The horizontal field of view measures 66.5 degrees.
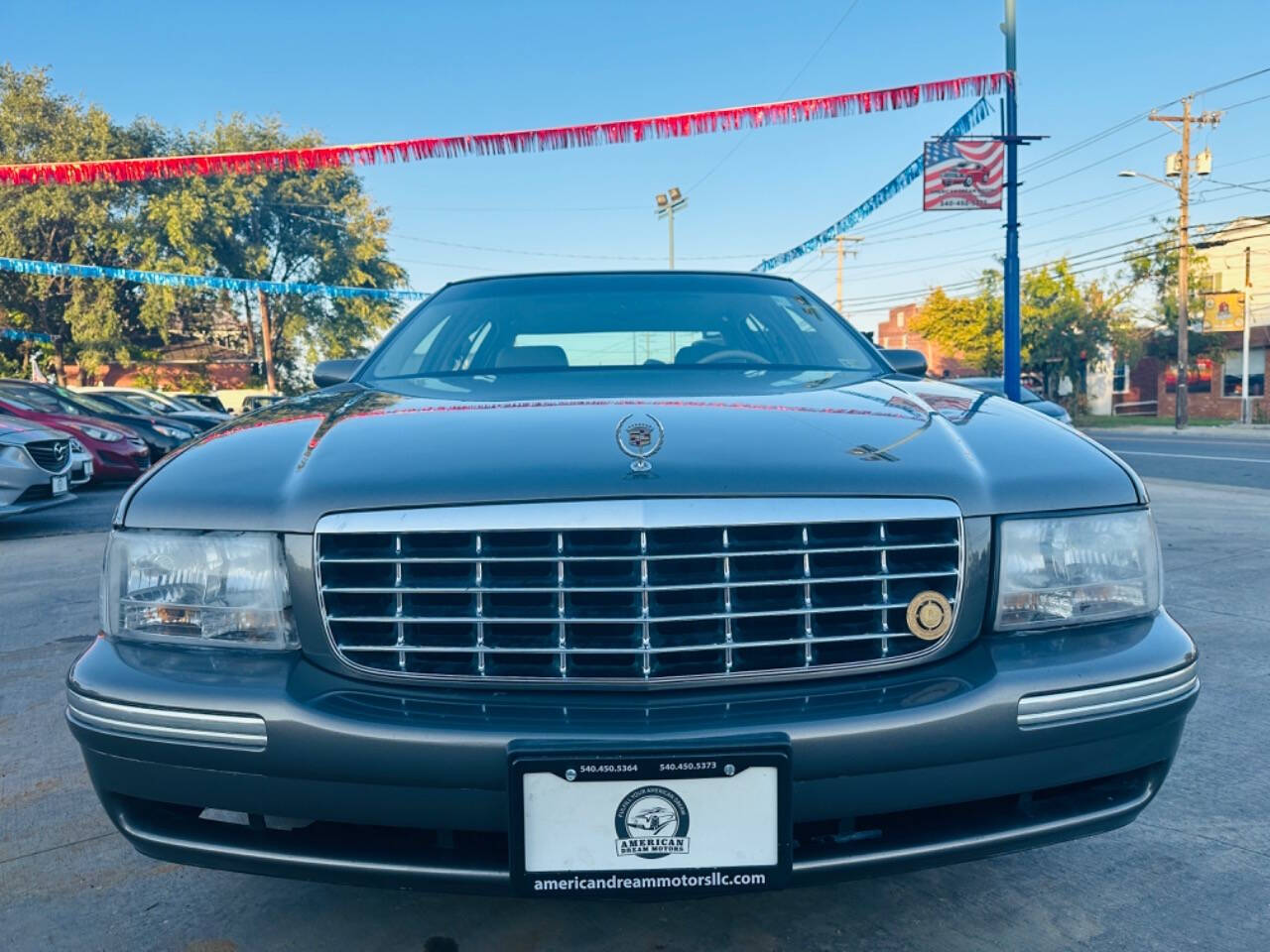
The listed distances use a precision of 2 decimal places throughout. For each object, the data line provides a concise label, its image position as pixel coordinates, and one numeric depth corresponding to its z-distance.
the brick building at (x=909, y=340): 55.89
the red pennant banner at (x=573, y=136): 9.91
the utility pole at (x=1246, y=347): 30.12
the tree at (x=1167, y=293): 34.19
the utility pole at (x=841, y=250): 46.53
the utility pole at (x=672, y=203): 32.53
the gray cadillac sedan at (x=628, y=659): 1.45
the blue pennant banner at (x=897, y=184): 11.58
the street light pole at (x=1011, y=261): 12.05
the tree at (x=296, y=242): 32.25
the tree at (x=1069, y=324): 36.31
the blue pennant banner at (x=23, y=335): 25.94
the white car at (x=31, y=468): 7.15
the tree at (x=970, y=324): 39.25
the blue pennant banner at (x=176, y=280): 16.95
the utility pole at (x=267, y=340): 34.06
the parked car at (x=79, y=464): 8.30
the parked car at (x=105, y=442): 11.14
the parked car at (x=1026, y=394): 8.21
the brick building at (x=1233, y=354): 34.78
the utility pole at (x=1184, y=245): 27.55
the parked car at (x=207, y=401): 24.18
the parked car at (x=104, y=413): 12.27
